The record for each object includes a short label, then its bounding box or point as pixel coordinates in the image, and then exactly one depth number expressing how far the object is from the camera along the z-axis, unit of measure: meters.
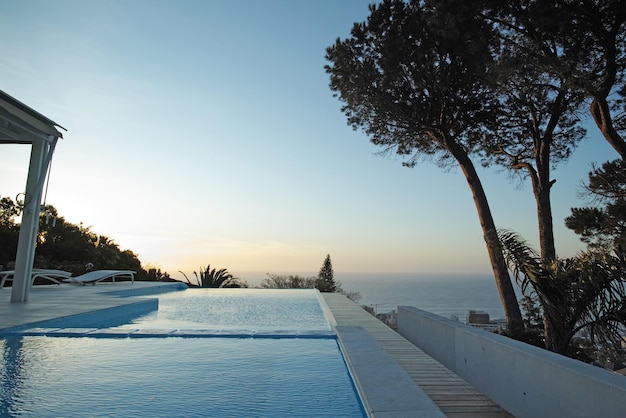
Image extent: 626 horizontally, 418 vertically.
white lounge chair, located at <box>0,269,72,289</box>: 9.27
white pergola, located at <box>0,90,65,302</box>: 7.11
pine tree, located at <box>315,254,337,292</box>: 18.11
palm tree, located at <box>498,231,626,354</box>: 4.62
